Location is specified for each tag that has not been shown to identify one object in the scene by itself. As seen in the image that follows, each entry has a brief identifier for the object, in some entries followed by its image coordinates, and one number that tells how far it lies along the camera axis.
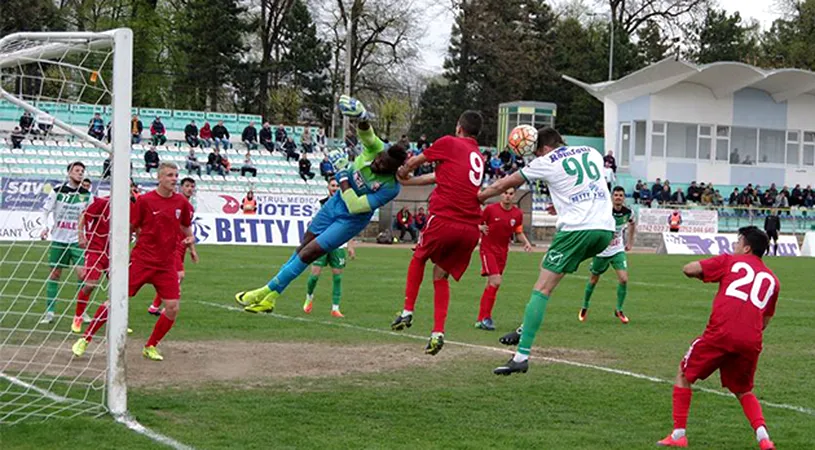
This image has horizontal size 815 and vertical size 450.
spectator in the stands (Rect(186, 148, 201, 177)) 38.47
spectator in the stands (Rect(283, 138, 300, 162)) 42.97
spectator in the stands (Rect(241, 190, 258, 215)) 34.97
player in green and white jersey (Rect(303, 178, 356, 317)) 15.88
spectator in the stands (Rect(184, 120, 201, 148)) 41.25
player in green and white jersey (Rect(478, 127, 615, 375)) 9.25
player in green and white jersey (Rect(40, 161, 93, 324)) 13.77
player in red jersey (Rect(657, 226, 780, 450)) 7.44
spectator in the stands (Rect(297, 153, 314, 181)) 40.78
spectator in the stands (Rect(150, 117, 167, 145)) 40.19
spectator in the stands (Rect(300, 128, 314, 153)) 43.45
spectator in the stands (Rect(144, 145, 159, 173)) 37.28
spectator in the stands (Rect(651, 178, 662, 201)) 45.47
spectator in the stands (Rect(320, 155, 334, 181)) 39.47
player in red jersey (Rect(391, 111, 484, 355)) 10.02
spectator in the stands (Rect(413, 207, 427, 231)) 38.53
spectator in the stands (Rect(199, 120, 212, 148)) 41.66
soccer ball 10.09
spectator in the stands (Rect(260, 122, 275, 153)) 43.12
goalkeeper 9.88
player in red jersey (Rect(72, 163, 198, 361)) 10.45
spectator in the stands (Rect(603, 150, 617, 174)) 47.72
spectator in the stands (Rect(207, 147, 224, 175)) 39.16
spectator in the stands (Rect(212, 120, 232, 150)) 42.00
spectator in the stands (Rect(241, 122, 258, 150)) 42.69
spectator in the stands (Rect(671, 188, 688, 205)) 45.18
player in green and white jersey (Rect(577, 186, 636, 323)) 15.99
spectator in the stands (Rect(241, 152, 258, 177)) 39.69
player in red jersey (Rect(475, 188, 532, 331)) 14.76
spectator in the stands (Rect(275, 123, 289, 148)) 43.97
